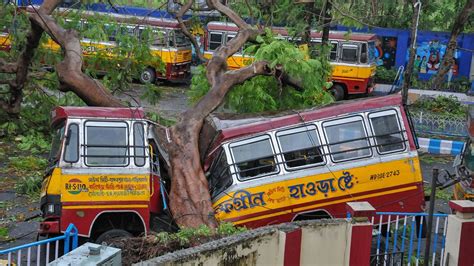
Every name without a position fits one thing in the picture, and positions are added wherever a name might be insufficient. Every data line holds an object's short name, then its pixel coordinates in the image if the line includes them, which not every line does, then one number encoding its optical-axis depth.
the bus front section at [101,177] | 9.47
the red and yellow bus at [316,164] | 10.18
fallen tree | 10.10
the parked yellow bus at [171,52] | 24.81
